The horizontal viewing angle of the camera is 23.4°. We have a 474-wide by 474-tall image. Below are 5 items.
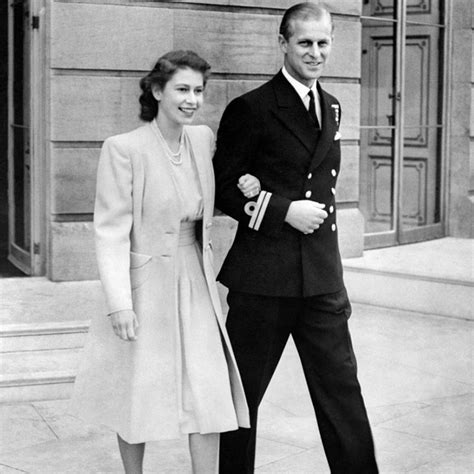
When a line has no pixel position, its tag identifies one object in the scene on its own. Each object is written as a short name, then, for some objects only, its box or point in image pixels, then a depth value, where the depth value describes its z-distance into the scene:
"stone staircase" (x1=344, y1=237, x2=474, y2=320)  8.91
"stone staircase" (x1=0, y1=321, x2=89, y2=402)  6.44
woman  4.15
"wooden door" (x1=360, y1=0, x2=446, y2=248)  11.09
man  4.31
